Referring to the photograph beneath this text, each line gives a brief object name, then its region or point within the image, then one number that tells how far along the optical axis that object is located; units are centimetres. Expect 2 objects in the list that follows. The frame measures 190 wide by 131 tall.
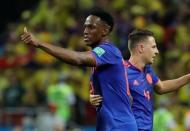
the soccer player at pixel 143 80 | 1612
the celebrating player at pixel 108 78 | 1363
